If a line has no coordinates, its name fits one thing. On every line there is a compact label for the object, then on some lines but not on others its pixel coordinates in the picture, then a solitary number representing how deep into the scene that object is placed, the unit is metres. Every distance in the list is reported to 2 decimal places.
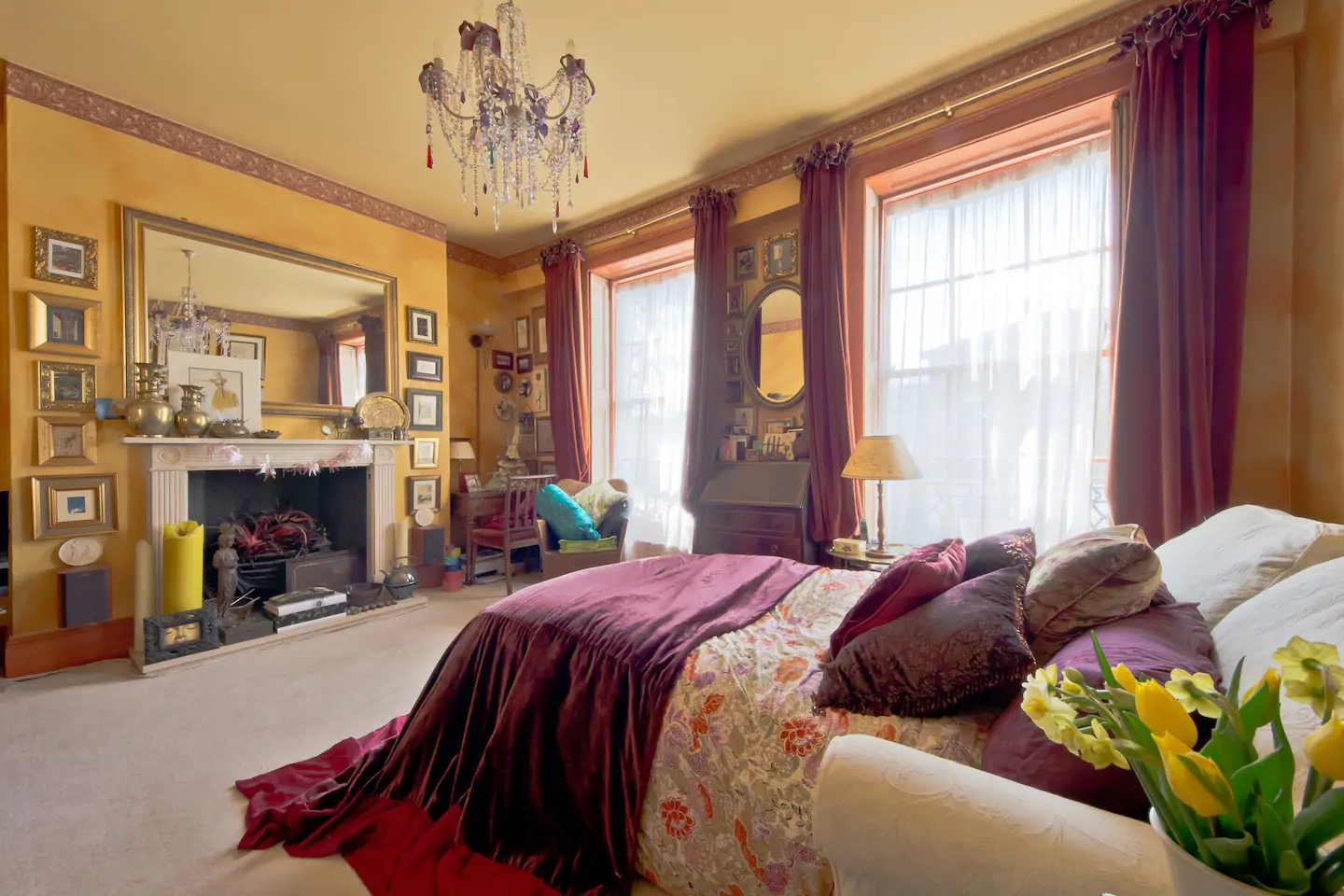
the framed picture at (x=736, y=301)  3.89
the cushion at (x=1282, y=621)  0.81
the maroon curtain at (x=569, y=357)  4.68
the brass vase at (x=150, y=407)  2.96
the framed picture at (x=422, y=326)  4.35
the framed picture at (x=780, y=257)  3.62
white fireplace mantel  3.02
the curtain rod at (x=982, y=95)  2.45
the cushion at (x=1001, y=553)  1.33
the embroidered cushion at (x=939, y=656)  1.00
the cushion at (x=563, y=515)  3.55
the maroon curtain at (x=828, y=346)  3.18
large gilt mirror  3.13
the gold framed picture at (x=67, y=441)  2.77
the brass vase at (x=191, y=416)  3.13
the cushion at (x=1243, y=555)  1.12
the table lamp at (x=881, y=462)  2.57
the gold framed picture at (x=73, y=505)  2.75
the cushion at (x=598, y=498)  3.88
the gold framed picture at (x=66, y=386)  2.77
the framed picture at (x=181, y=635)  2.75
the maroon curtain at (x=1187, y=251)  2.11
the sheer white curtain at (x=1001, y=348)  2.56
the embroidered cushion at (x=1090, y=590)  1.07
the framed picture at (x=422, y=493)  4.36
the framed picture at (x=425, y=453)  4.43
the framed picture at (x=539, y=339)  5.21
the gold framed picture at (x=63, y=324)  2.75
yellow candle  2.94
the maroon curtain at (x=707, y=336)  3.77
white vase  0.41
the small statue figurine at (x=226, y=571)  3.11
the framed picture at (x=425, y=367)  4.36
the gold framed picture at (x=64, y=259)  2.78
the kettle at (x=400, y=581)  3.87
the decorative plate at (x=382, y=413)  4.06
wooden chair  4.18
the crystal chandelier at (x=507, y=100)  2.11
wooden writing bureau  3.22
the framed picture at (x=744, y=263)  3.86
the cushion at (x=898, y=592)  1.19
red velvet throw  1.33
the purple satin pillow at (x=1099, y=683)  0.75
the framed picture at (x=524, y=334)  5.34
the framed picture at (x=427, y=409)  4.39
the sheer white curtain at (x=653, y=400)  4.28
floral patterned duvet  1.08
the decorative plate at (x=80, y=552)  2.81
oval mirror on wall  3.61
